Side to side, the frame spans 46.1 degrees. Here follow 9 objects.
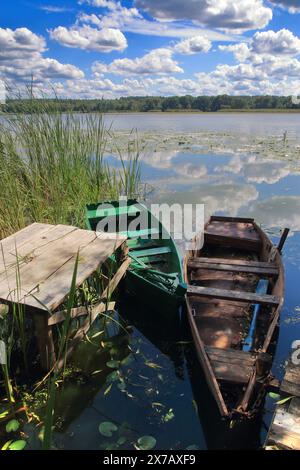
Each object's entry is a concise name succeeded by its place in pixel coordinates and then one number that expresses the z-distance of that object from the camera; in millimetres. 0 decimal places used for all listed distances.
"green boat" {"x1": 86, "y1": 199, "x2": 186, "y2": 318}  4270
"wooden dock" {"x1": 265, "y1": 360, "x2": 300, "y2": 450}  2467
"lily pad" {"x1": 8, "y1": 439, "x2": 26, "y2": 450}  2800
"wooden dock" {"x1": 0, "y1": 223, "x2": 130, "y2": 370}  3090
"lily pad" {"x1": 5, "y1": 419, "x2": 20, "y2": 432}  2964
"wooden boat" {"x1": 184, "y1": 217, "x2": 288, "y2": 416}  3051
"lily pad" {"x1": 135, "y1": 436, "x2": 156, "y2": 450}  2842
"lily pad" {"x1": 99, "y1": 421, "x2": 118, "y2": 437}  2977
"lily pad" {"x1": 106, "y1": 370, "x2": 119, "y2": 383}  3619
